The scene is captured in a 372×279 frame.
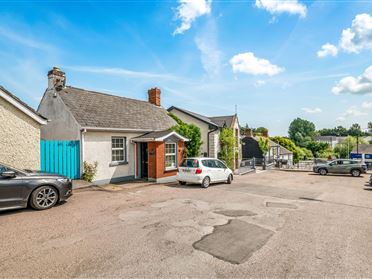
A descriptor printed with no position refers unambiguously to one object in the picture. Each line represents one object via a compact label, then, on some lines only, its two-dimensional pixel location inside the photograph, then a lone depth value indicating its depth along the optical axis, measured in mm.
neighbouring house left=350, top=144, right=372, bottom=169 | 56169
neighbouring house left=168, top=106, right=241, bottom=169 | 21562
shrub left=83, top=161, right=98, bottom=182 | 12130
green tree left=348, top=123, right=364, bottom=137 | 142712
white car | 12703
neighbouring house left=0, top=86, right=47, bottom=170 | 9766
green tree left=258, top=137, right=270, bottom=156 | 36922
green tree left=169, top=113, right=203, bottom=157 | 17109
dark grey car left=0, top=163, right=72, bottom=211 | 6910
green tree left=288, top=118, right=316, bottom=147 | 110794
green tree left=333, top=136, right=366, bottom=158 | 70800
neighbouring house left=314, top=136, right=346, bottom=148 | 117438
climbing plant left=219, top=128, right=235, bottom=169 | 22141
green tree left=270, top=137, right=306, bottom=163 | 51031
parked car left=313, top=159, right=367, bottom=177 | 21416
